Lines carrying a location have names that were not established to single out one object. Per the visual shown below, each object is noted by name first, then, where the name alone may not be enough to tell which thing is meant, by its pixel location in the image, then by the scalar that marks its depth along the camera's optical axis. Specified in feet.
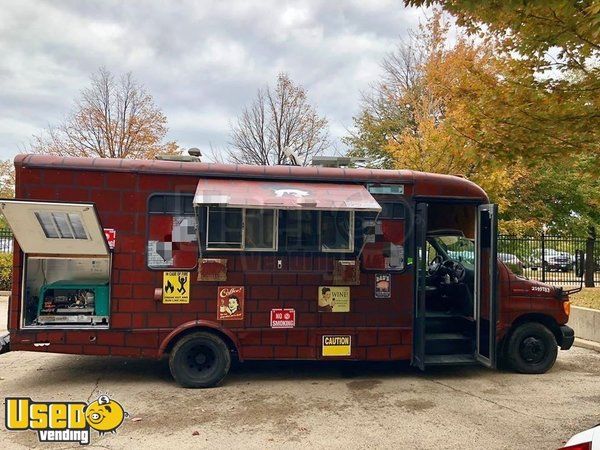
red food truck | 17.12
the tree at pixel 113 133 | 64.39
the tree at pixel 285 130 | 60.49
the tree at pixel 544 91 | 15.39
